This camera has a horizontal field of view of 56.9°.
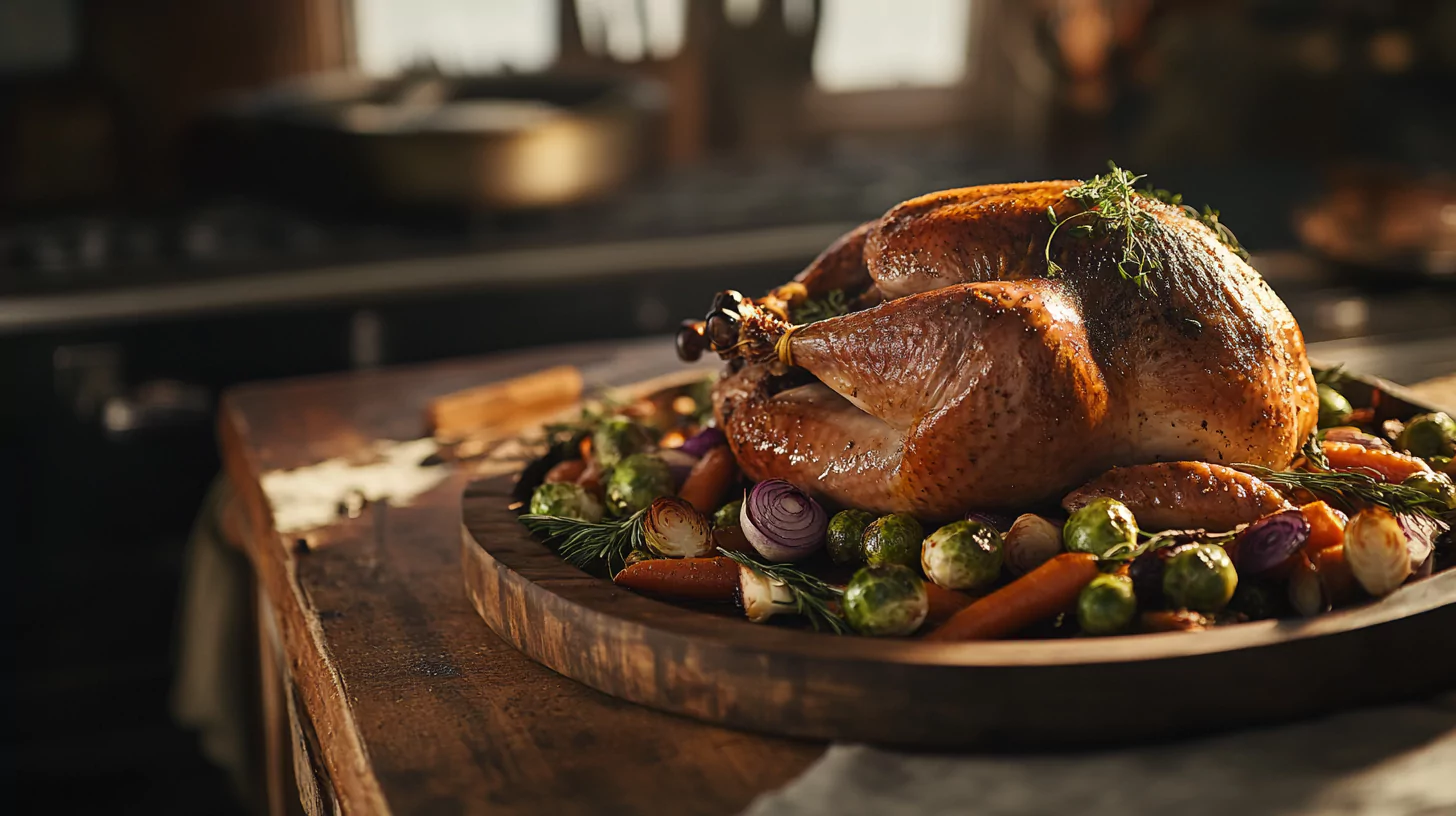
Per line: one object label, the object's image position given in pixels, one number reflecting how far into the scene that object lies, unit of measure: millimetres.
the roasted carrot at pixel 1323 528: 1542
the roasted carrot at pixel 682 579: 1612
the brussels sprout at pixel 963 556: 1563
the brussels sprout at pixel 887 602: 1451
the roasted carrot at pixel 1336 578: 1486
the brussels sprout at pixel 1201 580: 1457
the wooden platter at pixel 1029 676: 1338
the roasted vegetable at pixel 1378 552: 1437
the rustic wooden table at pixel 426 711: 1338
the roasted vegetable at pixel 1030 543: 1592
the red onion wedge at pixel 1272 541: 1496
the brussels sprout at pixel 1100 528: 1540
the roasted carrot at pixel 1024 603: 1481
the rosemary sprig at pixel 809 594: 1509
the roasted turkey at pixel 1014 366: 1652
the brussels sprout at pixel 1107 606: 1444
